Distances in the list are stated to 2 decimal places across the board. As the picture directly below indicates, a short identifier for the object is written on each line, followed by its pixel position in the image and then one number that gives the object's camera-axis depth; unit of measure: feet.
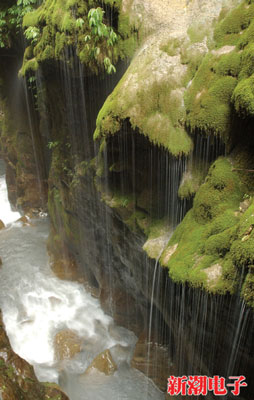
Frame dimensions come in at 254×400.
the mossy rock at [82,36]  24.59
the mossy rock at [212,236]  15.42
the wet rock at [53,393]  19.58
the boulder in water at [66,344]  30.49
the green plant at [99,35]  22.29
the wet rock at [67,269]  41.43
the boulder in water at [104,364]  28.58
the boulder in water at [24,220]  55.05
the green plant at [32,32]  31.07
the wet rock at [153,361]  26.20
